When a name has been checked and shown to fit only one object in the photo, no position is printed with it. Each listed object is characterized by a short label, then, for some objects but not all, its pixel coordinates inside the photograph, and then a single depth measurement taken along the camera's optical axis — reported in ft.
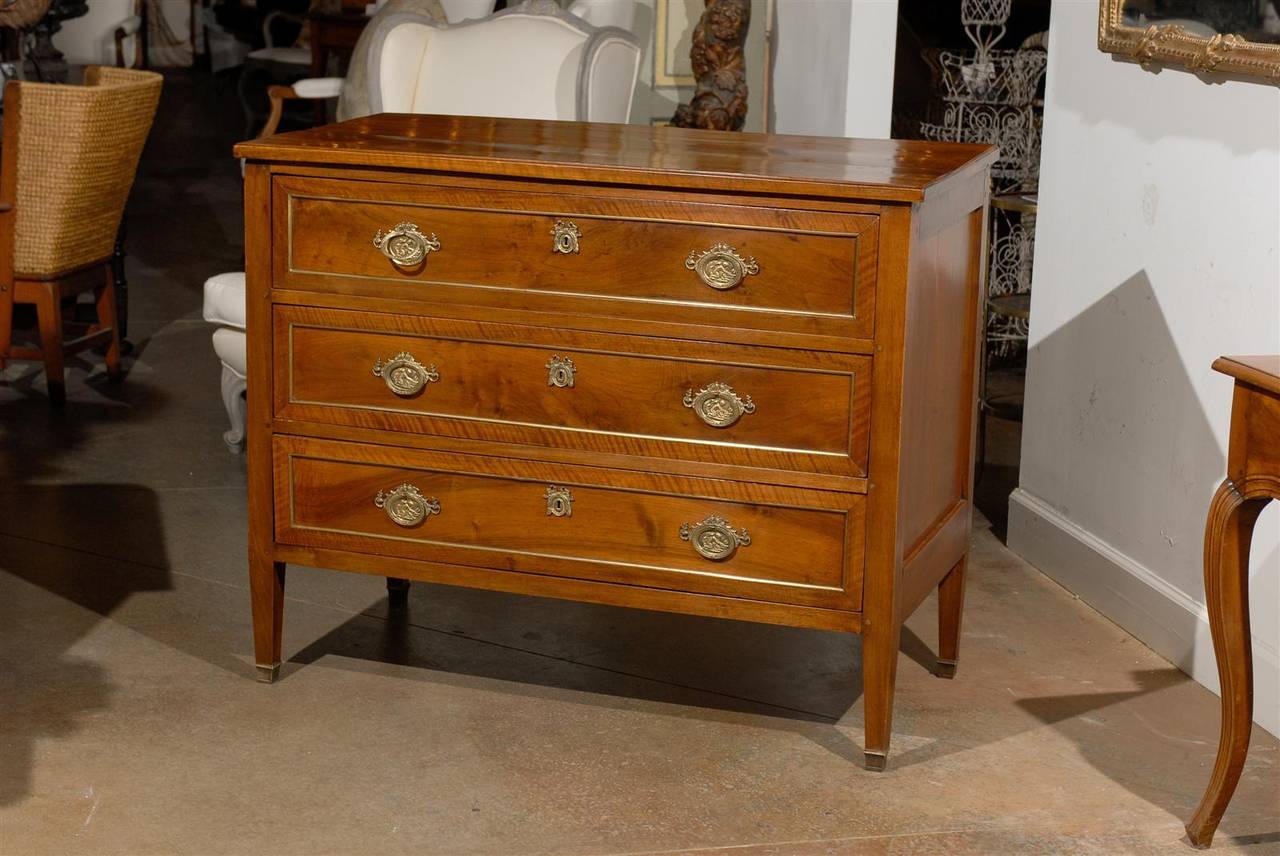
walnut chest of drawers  9.60
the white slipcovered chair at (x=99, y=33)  37.50
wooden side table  8.32
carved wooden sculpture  21.66
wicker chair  17.84
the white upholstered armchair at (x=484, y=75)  16.16
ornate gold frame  10.80
